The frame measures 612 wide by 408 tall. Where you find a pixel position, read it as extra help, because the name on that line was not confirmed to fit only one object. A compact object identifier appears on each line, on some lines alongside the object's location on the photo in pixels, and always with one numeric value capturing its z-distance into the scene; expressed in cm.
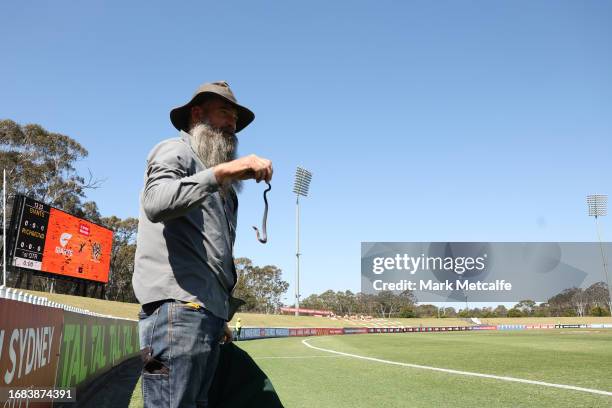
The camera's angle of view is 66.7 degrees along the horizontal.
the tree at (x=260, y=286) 9275
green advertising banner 598
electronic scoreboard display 2584
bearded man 175
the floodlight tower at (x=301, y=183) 6394
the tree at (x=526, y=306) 11750
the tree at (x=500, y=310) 11068
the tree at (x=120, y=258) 6244
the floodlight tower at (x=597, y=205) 7462
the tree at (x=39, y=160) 4291
